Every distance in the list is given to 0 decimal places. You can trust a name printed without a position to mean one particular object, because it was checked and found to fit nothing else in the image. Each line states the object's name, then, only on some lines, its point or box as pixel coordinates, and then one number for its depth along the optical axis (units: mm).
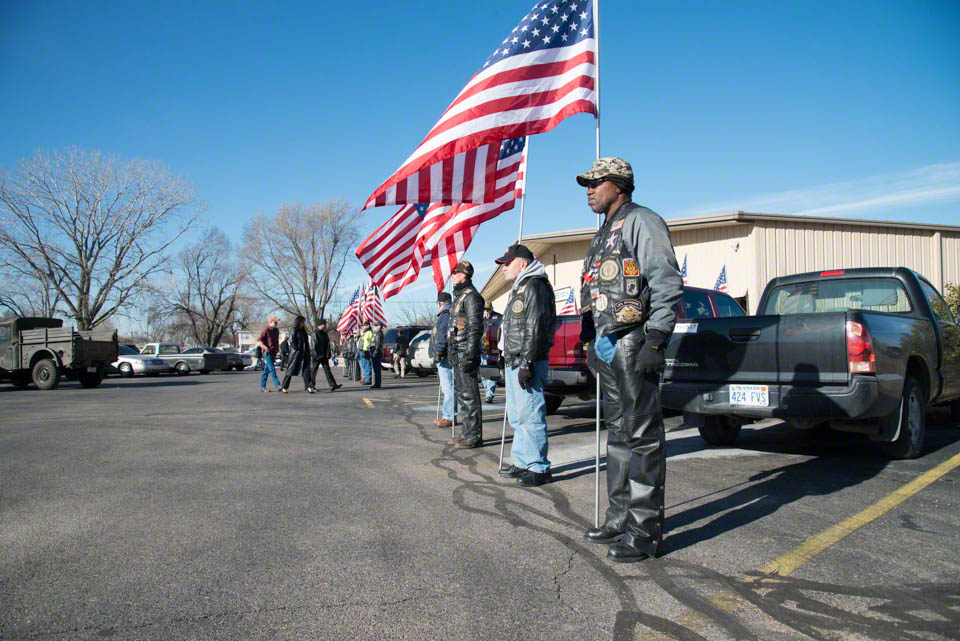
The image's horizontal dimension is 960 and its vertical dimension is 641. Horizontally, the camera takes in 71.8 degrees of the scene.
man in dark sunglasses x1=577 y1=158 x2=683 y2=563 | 3469
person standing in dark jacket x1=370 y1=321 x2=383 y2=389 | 17797
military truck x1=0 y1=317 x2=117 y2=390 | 18188
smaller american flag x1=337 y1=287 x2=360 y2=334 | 28189
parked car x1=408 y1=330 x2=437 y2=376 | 22766
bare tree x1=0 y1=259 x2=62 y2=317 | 40572
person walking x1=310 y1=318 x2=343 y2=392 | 16417
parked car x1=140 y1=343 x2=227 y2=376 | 32938
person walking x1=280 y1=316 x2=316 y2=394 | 15719
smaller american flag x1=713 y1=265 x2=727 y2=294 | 22703
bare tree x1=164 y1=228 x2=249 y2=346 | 67000
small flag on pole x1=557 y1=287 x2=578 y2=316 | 26166
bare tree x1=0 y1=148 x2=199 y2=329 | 39062
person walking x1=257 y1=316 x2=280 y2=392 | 16234
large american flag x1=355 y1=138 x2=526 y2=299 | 9336
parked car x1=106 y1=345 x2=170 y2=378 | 31094
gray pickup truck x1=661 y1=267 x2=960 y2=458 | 5391
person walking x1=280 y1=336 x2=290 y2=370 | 21141
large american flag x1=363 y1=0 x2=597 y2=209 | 6852
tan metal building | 22078
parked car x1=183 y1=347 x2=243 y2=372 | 35344
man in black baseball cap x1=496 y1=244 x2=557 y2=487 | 5346
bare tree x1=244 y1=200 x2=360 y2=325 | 56062
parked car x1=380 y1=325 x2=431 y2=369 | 25859
